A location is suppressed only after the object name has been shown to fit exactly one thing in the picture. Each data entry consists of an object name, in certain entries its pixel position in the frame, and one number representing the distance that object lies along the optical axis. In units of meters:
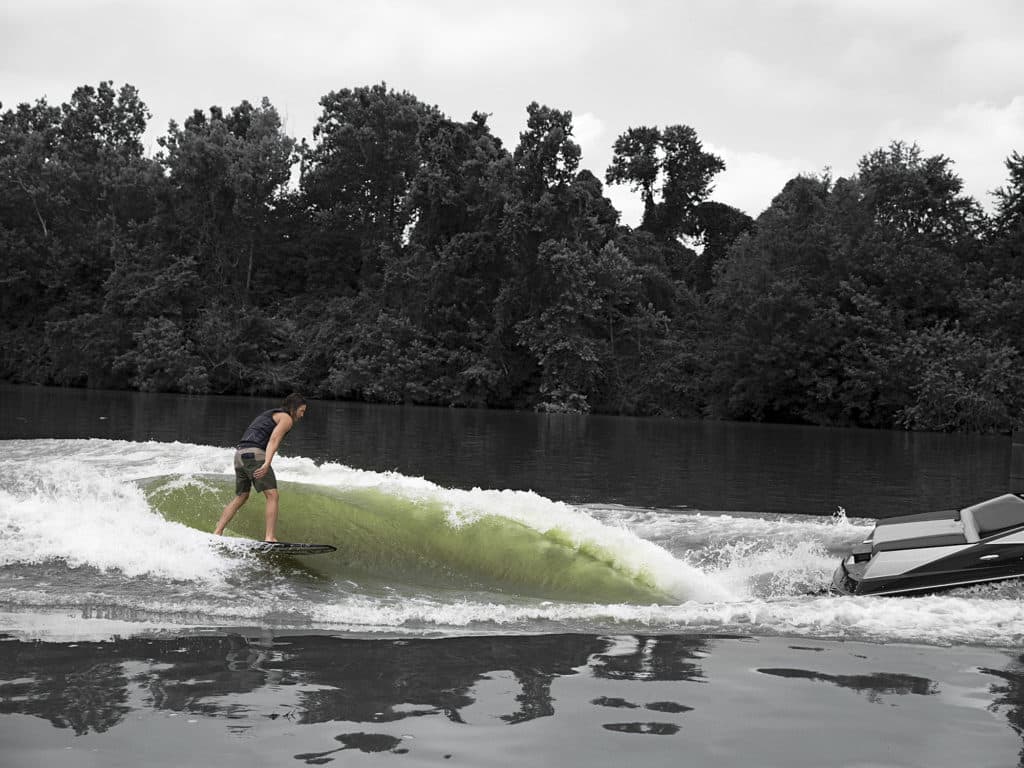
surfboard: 11.52
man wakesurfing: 12.09
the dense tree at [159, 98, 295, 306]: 68.62
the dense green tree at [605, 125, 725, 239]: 77.94
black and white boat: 10.41
